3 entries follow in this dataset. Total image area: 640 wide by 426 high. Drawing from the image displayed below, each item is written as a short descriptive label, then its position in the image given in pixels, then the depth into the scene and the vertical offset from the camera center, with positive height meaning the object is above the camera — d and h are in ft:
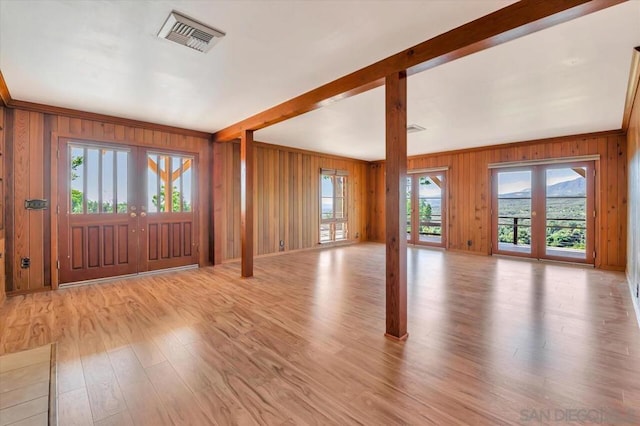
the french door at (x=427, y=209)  25.44 +0.24
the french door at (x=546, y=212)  18.54 -0.05
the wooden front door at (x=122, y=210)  14.06 +0.15
